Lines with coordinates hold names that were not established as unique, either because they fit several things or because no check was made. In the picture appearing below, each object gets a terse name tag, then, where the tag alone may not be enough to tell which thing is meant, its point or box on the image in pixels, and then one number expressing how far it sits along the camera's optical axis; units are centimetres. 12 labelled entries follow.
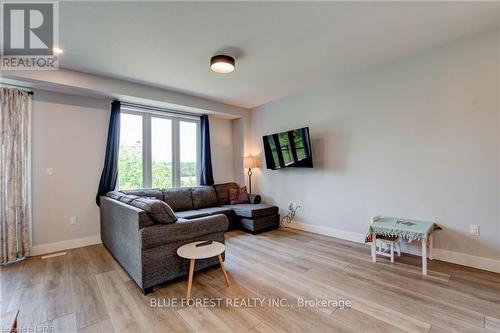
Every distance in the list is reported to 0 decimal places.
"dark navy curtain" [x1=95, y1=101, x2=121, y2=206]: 375
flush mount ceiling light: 281
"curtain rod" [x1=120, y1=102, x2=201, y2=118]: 410
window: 418
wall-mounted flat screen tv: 400
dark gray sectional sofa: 220
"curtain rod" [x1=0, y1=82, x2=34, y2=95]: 305
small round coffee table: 212
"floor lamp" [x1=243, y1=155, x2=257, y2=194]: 512
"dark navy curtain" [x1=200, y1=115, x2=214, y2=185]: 507
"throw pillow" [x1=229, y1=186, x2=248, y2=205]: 491
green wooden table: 251
